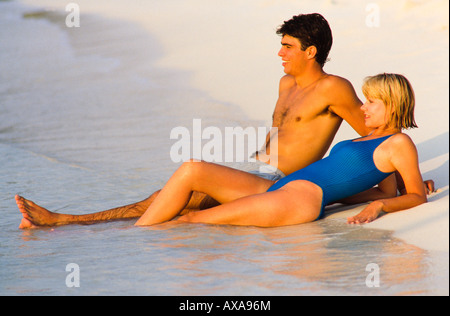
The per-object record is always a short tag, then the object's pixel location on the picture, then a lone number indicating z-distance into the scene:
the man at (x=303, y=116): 9.78
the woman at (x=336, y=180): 8.62
